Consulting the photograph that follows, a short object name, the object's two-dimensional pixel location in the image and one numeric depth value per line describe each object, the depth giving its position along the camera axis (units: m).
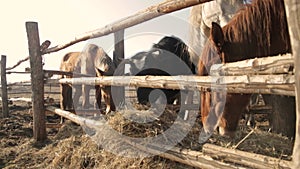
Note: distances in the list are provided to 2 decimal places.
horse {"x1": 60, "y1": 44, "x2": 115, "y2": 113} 6.78
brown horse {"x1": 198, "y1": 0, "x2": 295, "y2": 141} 2.30
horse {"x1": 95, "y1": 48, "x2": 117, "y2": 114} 5.20
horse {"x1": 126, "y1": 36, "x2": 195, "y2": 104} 5.50
